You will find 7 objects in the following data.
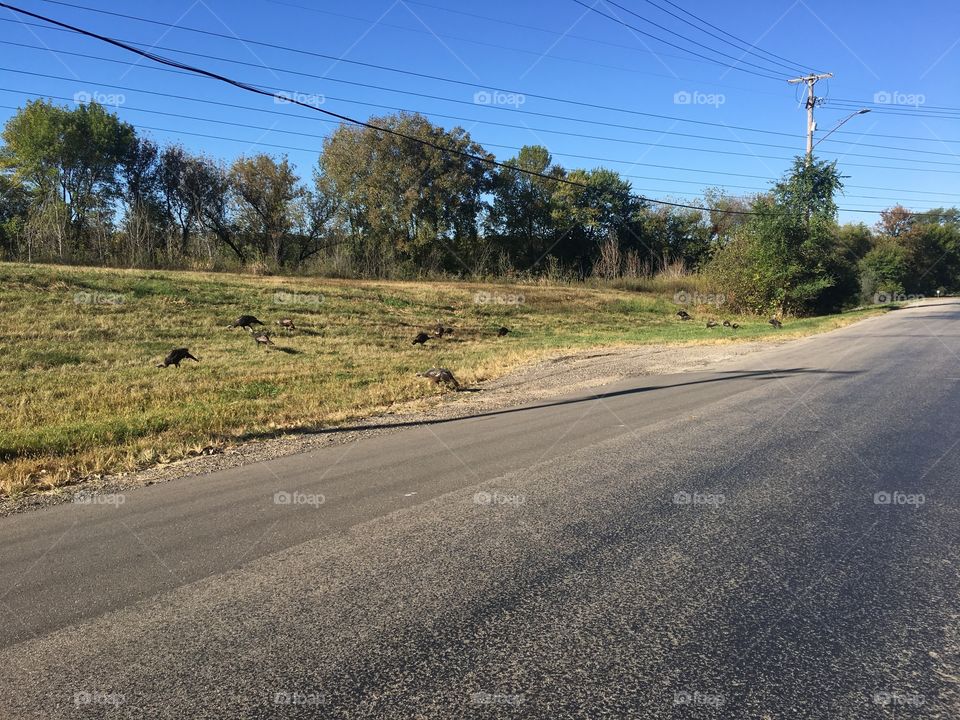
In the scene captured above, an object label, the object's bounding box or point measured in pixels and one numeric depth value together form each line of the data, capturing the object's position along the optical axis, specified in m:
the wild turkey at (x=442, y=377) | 14.04
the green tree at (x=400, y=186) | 52.53
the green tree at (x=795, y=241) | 38.54
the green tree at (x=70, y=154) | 46.97
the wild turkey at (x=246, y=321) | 23.20
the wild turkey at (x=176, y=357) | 16.49
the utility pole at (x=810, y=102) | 36.25
